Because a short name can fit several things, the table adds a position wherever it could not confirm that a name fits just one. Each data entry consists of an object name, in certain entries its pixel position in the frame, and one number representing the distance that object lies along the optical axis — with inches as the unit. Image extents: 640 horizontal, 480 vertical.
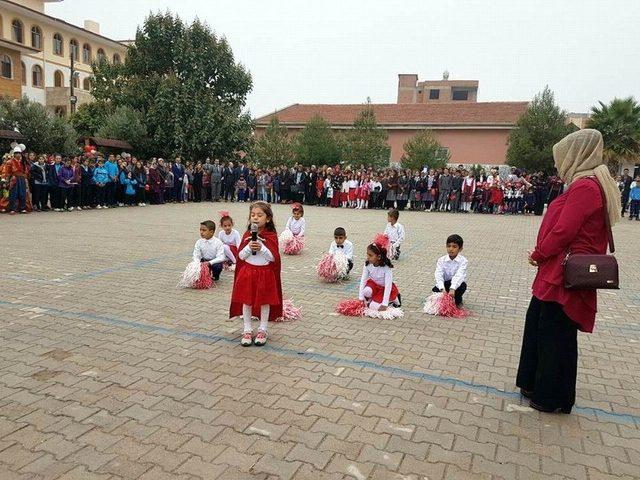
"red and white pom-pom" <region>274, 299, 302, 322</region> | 229.9
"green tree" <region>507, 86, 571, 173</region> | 1267.2
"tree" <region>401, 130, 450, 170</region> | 1375.5
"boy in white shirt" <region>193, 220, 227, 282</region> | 301.4
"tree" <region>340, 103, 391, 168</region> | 1374.3
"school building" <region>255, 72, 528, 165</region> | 1558.8
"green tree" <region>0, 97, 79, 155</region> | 905.5
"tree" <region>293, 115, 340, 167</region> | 1421.0
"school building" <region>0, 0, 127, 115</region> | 1417.3
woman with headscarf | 137.4
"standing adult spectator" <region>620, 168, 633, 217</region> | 877.8
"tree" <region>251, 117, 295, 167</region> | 1417.3
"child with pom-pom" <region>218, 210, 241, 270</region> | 323.0
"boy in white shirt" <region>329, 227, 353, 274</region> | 314.3
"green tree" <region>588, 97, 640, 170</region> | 1156.5
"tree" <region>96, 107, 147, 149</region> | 1031.0
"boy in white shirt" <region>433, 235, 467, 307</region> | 257.1
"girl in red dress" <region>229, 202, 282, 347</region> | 190.4
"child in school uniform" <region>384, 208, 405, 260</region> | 388.5
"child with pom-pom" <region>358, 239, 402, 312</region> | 238.4
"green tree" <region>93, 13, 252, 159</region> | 1045.2
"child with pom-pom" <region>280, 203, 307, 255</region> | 401.7
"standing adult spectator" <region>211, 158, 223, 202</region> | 938.1
